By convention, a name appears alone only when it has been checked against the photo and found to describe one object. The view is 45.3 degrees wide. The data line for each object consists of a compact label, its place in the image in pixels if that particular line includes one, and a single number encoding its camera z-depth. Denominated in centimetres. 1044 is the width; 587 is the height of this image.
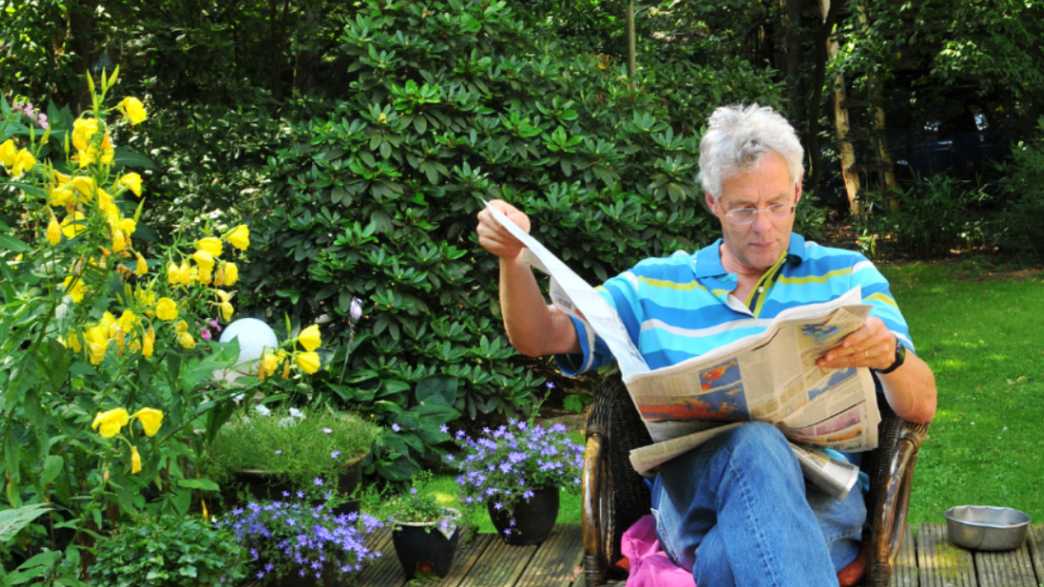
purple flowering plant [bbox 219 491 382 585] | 309
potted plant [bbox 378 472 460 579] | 325
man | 203
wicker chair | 218
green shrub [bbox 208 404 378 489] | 350
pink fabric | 219
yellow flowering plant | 227
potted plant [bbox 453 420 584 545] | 348
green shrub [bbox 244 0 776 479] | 462
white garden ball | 425
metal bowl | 315
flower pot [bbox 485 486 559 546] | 349
